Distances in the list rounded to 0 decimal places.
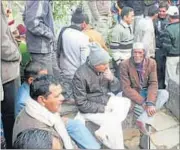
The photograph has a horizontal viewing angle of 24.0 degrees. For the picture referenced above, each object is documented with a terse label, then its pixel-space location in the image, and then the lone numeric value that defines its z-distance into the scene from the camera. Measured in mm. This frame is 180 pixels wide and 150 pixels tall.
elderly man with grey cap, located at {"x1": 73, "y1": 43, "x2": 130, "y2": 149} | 3512
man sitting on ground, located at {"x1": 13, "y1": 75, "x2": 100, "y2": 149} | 2688
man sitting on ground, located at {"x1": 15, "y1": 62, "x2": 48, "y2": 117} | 3258
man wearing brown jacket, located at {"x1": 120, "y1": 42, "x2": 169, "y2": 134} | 4188
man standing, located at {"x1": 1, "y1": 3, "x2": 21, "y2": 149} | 2885
